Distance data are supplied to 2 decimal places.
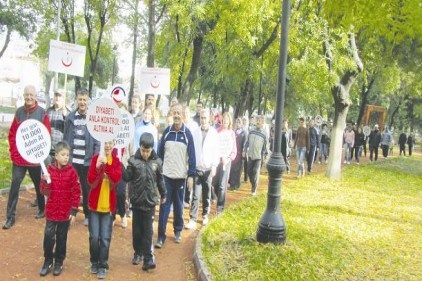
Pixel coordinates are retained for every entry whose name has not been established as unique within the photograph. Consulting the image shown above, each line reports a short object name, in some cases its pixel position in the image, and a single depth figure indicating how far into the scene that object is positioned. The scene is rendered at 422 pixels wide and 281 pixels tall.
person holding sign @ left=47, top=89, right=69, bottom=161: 7.89
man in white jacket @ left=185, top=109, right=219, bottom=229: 8.01
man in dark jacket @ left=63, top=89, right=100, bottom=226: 7.11
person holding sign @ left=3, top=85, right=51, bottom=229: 7.05
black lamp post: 6.72
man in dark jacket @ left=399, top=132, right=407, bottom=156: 31.33
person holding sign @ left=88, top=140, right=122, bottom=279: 5.43
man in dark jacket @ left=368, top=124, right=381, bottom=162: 23.72
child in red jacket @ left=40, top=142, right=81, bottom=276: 5.30
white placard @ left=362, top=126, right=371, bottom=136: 25.69
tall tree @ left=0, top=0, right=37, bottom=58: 28.38
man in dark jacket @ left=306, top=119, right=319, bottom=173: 16.43
